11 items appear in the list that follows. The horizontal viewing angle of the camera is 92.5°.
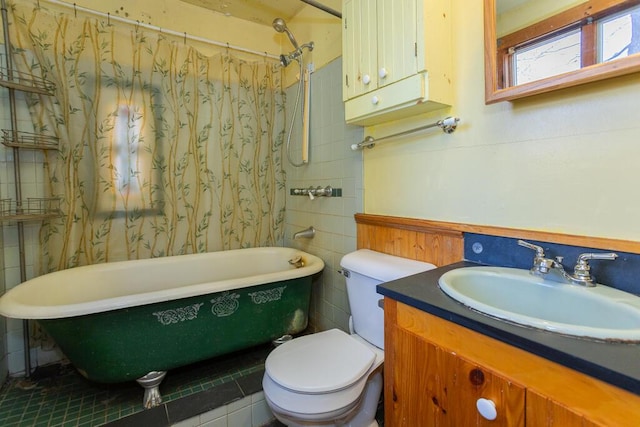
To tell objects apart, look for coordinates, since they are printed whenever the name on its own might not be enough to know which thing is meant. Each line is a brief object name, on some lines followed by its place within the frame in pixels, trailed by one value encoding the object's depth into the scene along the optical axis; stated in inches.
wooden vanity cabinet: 21.5
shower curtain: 68.8
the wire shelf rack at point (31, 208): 62.8
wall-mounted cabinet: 45.6
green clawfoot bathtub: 52.3
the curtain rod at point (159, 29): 69.1
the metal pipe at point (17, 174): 62.6
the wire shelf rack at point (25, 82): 60.7
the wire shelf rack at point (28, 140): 62.9
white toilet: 42.4
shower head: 78.8
